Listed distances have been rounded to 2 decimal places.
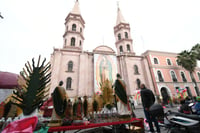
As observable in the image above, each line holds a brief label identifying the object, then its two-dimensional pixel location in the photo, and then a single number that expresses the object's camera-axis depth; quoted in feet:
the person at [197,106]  13.90
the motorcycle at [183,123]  7.80
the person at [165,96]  54.34
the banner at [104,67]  49.08
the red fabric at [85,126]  7.36
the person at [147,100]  11.73
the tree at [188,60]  56.13
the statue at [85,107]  12.87
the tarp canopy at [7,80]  14.15
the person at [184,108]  15.25
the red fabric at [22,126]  3.57
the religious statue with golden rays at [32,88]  5.32
